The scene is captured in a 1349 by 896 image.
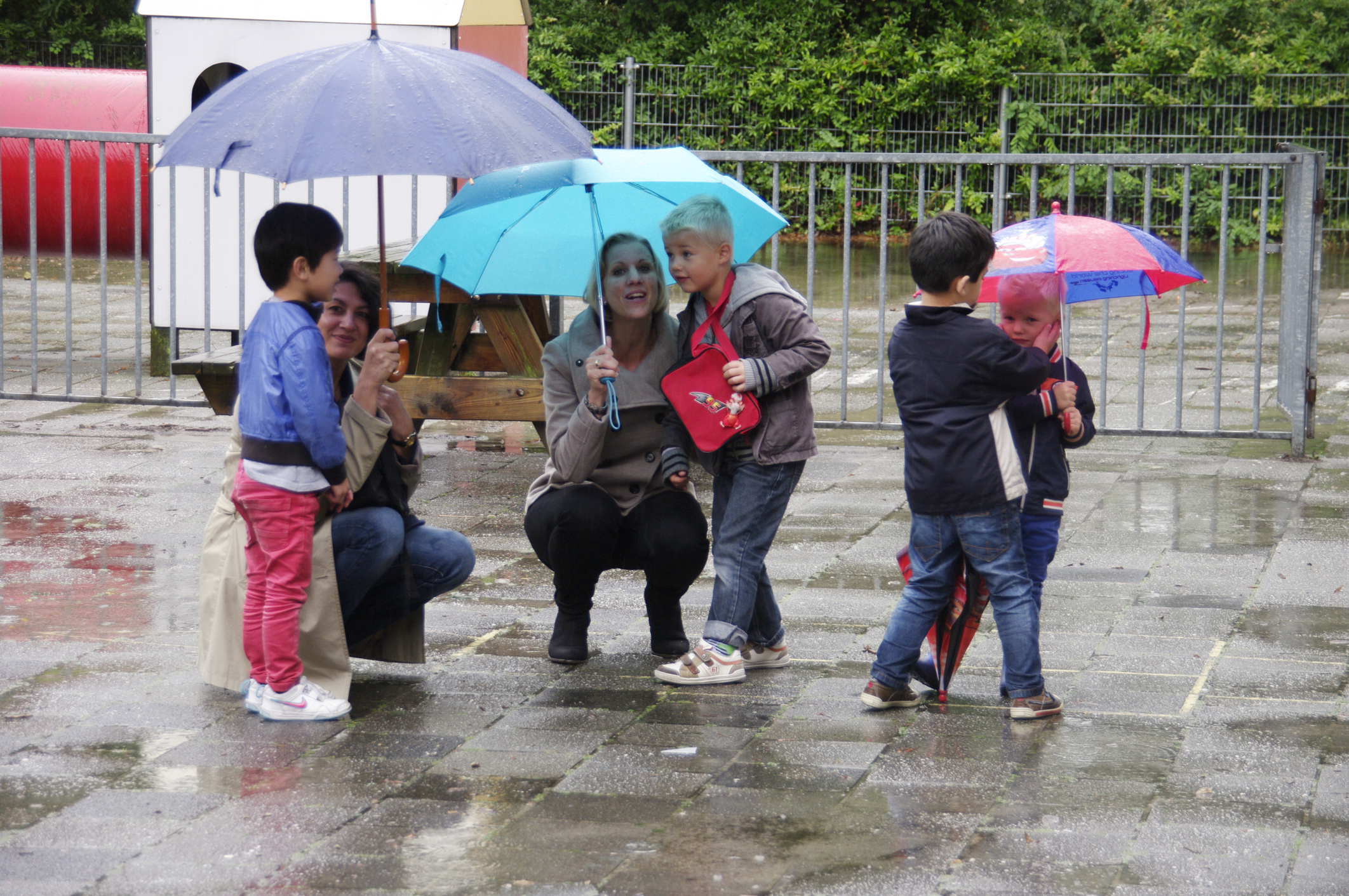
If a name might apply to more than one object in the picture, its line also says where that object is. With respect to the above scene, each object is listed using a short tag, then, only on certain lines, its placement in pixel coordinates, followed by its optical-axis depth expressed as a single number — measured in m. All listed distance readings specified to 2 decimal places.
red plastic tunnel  26.23
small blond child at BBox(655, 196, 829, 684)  8.85
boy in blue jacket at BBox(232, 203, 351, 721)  8.04
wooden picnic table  14.84
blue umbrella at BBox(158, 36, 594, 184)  7.86
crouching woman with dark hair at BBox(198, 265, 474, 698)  8.51
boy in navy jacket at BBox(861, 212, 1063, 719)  8.10
